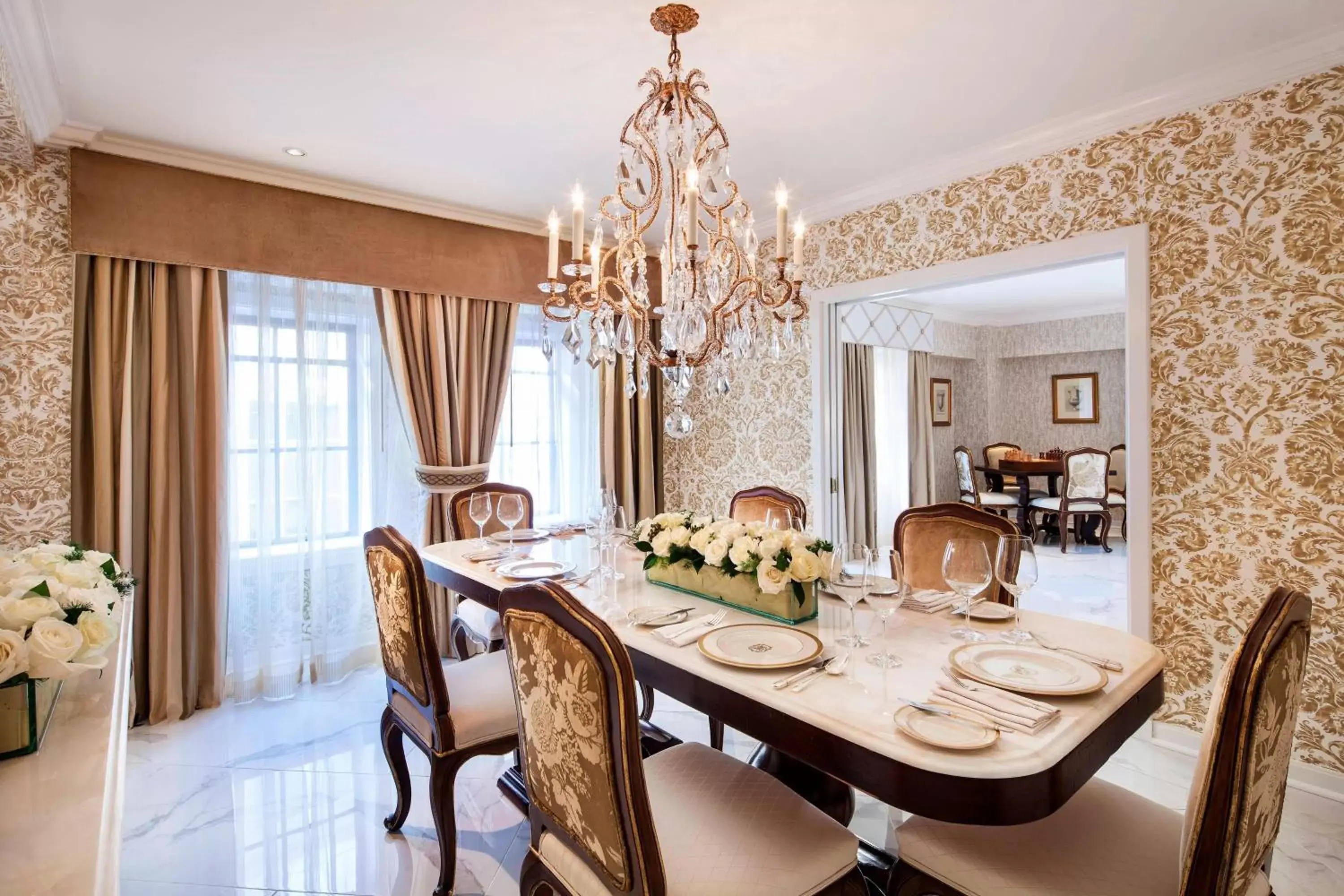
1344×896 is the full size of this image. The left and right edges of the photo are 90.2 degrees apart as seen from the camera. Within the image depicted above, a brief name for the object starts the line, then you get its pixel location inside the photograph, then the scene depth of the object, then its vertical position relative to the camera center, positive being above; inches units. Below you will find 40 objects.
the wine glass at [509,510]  104.6 -9.9
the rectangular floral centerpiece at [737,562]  68.8 -12.9
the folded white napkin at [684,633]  64.2 -18.5
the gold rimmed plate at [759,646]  57.9 -18.5
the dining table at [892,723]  42.4 -20.2
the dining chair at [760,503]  114.6 -10.4
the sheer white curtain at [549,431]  158.6 +4.0
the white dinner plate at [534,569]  86.8 -16.4
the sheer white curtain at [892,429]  248.4 +5.6
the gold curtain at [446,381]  137.5 +14.3
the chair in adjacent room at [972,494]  279.4 -21.2
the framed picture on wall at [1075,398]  302.7 +20.5
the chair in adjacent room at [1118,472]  280.4 -13.0
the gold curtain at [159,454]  108.0 -0.7
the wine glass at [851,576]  60.5 -12.4
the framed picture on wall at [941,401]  306.0 +19.8
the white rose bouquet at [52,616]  37.9 -10.3
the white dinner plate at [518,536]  109.5 -14.9
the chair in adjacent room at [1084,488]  254.8 -17.4
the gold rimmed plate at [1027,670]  52.5 -19.0
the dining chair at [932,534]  87.7 -12.3
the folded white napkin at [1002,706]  47.1 -19.5
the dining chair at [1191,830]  39.1 -28.4
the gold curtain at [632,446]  169.8 +0.1
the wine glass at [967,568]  62.2 -11.9
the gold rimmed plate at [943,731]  44.2 -19.8
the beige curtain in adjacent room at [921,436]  266.1 +3.1
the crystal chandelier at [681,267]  77.1 +22.4
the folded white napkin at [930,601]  75.4 -18.1
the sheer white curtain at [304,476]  123.8 -5.3
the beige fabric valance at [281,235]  107.1 +39.7
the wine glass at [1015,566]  63.5 -11.8
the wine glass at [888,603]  57.9 -14.2
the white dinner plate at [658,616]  69.6 -18.1
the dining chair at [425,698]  71.0 -29.5
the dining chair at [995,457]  304.2 -6.2
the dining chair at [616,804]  43.8 -28.7
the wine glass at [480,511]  105.3 -10.2
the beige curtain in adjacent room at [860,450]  219.0 -2.0
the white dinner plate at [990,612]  71.1 -18.4
